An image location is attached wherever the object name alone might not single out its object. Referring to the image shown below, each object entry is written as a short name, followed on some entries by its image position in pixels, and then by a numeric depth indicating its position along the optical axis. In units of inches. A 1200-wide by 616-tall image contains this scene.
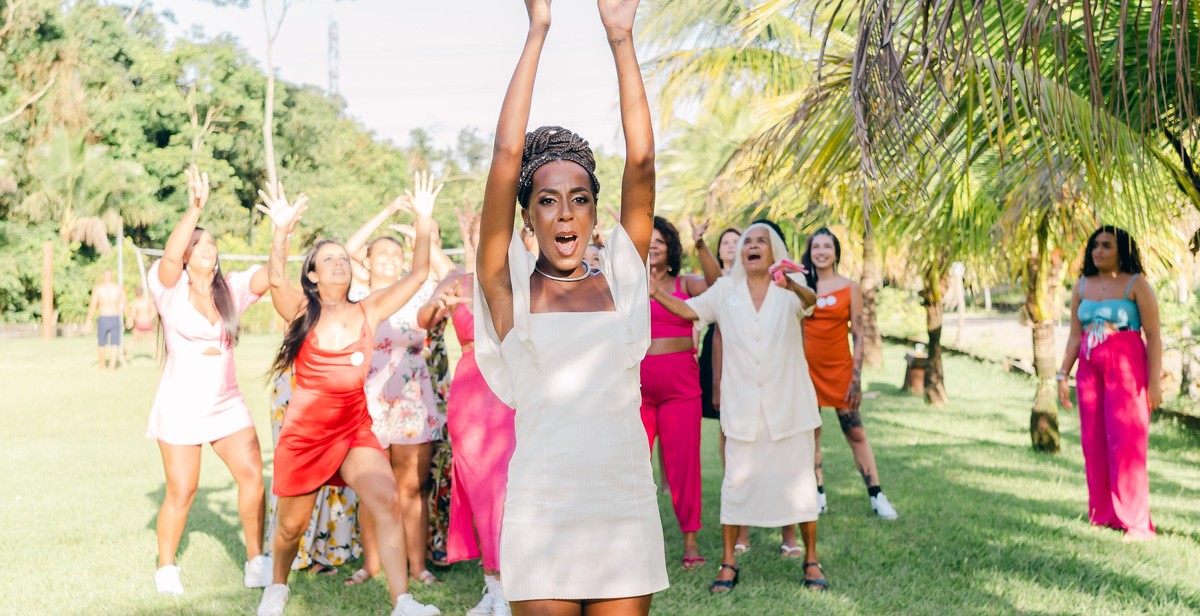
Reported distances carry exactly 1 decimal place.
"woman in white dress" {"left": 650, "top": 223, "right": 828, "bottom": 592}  228.2
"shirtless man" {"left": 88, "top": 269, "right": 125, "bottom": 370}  788.0
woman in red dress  197.2
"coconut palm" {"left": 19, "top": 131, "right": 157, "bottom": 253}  1446.9
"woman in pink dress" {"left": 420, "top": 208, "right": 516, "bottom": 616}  207.8
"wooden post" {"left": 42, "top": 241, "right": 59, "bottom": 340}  1222.3
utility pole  2956.7
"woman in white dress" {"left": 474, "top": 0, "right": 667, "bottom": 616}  104.8
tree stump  592.7
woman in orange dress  296.0
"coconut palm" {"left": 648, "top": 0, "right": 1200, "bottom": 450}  138.7
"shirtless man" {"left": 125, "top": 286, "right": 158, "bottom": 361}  940.0
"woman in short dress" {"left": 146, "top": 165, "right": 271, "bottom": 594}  226.4
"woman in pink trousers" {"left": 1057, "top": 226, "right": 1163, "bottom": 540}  257.9
